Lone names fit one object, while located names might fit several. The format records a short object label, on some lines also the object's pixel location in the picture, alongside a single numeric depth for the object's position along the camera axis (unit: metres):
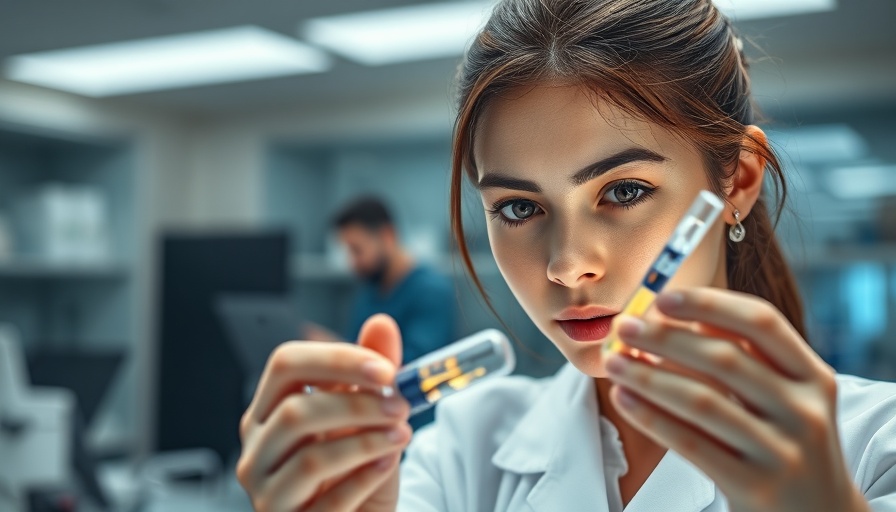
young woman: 0.53
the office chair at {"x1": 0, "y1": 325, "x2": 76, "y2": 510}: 2.36
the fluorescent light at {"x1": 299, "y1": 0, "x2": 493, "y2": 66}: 3.55
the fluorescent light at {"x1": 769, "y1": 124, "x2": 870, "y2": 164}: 4.08
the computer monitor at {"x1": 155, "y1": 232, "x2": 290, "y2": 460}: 4.95
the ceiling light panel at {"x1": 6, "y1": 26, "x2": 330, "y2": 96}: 3.99
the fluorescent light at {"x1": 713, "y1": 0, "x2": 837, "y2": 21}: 3.29
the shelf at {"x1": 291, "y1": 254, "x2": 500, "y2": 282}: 5.02
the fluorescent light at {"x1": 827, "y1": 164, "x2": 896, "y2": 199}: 4.00
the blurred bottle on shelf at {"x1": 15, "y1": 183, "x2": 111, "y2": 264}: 4.59
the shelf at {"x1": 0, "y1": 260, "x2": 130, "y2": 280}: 4.40
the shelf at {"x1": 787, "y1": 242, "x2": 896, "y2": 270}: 3.91
